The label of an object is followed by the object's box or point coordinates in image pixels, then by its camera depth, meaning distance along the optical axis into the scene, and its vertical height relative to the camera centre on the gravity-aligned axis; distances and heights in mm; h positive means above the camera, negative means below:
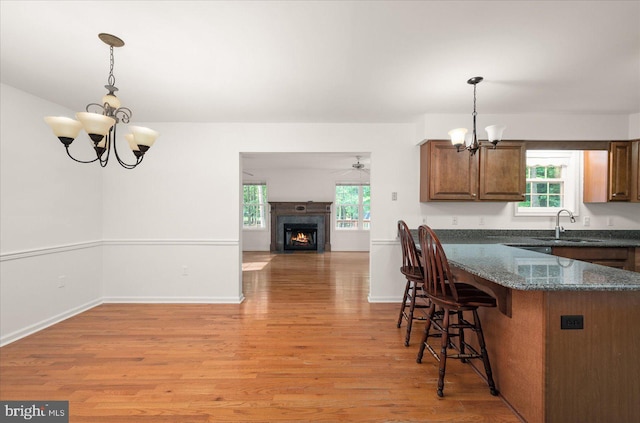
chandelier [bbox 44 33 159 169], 1519 +488
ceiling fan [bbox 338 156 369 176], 6677 +1147
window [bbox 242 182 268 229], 8086 +172
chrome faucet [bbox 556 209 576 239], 3541 -126
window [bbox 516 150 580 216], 3740 +421
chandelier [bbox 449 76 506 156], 2457 +726
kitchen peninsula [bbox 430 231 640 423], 1425 -717
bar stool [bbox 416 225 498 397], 1768 -571
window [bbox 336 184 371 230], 8037 +156
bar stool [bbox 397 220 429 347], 2436 -568
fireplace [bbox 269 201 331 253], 7930 -315
